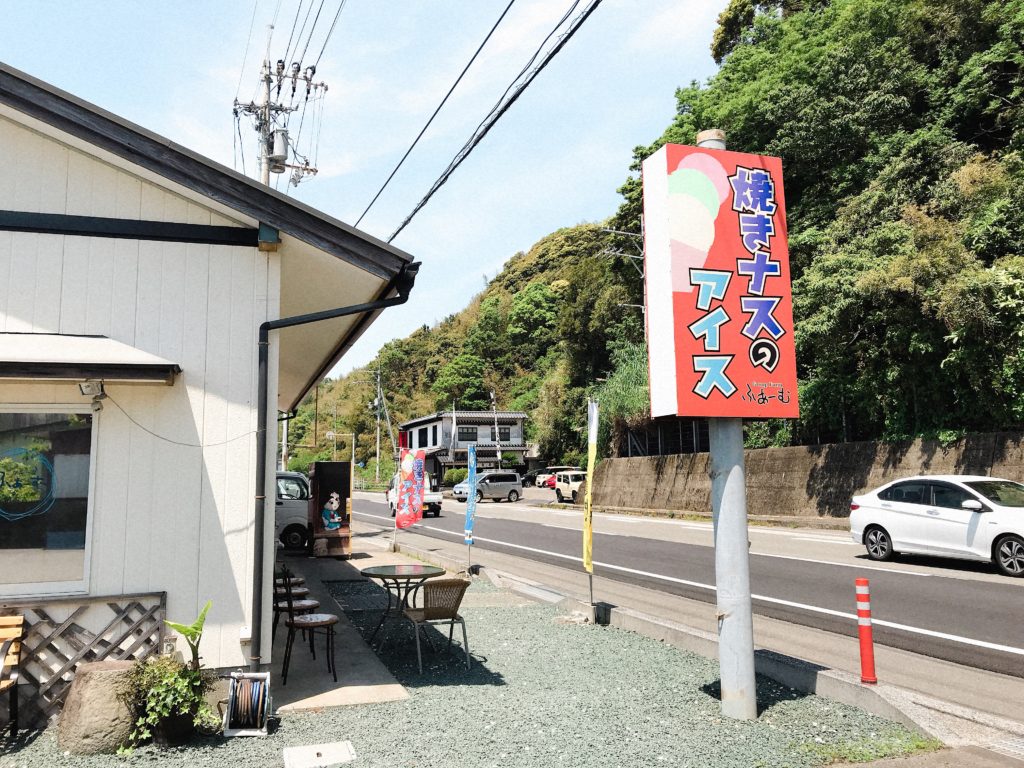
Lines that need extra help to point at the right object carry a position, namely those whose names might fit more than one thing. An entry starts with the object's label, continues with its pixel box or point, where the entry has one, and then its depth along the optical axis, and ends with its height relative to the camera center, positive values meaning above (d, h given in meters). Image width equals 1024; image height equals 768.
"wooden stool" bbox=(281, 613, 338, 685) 6.20 -1.43
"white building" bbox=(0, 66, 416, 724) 5.28 +0.67
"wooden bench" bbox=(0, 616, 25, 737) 4.77 -1.27
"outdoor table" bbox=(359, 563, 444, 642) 7.41 -1.18
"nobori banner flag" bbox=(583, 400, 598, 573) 8.38 -0.47
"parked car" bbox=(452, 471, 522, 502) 41.50 -1.60
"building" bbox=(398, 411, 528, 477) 60.19 +2.00
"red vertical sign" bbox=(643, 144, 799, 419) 5.28 +1.28
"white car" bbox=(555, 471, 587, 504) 36.91 -1.35
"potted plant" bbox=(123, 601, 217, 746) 4.63 -1.56
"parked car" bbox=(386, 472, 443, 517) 31.09 -1.90
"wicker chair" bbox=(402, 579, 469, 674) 6.71 -1.34
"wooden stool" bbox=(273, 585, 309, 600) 7.99 -1.50
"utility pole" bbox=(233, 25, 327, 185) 18.42 +9.74
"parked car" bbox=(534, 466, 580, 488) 50.10 -1.26
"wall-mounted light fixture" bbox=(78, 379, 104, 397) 5.29 +0.60
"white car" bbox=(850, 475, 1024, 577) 11.12 -1.17
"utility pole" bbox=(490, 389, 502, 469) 59.44 +1.32
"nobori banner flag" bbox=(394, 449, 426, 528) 15.83 -0.61
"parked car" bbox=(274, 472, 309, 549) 17.03 -1.36
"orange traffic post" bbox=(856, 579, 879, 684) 5.41 -1.42
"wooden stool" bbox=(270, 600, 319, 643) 7.21 -1.49
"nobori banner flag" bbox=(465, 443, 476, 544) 13.59 -0.65
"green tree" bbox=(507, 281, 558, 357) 72.75 +14.37
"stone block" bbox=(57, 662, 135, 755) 4.51 -1.60
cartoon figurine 15.46 -1.12
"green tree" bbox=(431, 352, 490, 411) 71.44 +7.76
